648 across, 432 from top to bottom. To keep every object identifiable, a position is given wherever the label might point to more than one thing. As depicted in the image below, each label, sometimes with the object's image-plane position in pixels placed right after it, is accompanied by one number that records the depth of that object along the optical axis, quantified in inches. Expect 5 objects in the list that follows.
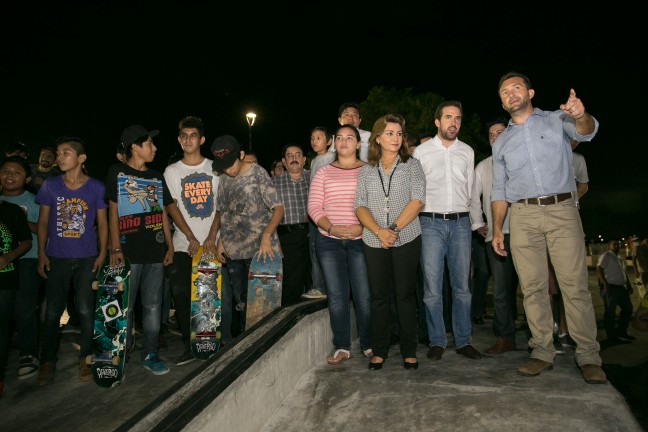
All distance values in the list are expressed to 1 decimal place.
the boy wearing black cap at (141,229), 169.6
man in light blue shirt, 135.7
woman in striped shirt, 158.2
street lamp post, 778.2
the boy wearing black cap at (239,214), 184.5
